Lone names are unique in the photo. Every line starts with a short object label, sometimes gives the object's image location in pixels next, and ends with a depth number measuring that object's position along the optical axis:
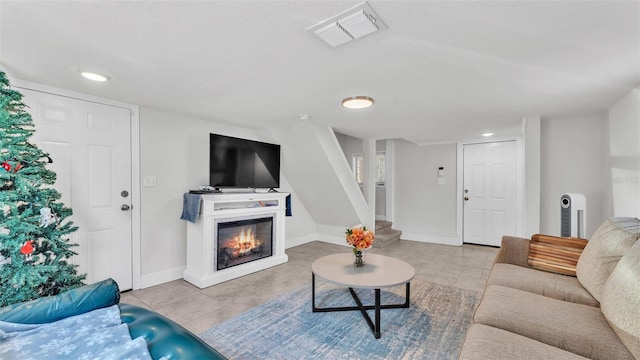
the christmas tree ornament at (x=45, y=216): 1.85
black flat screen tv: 3.43
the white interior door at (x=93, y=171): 2.51
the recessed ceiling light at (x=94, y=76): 2.09
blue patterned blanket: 1.13
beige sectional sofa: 1.16
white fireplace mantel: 3.10
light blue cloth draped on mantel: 3.07
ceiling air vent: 1.29
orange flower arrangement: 2.45
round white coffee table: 2.10
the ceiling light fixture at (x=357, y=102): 2.60
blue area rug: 1.89
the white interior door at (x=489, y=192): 4.77
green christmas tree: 1.71
